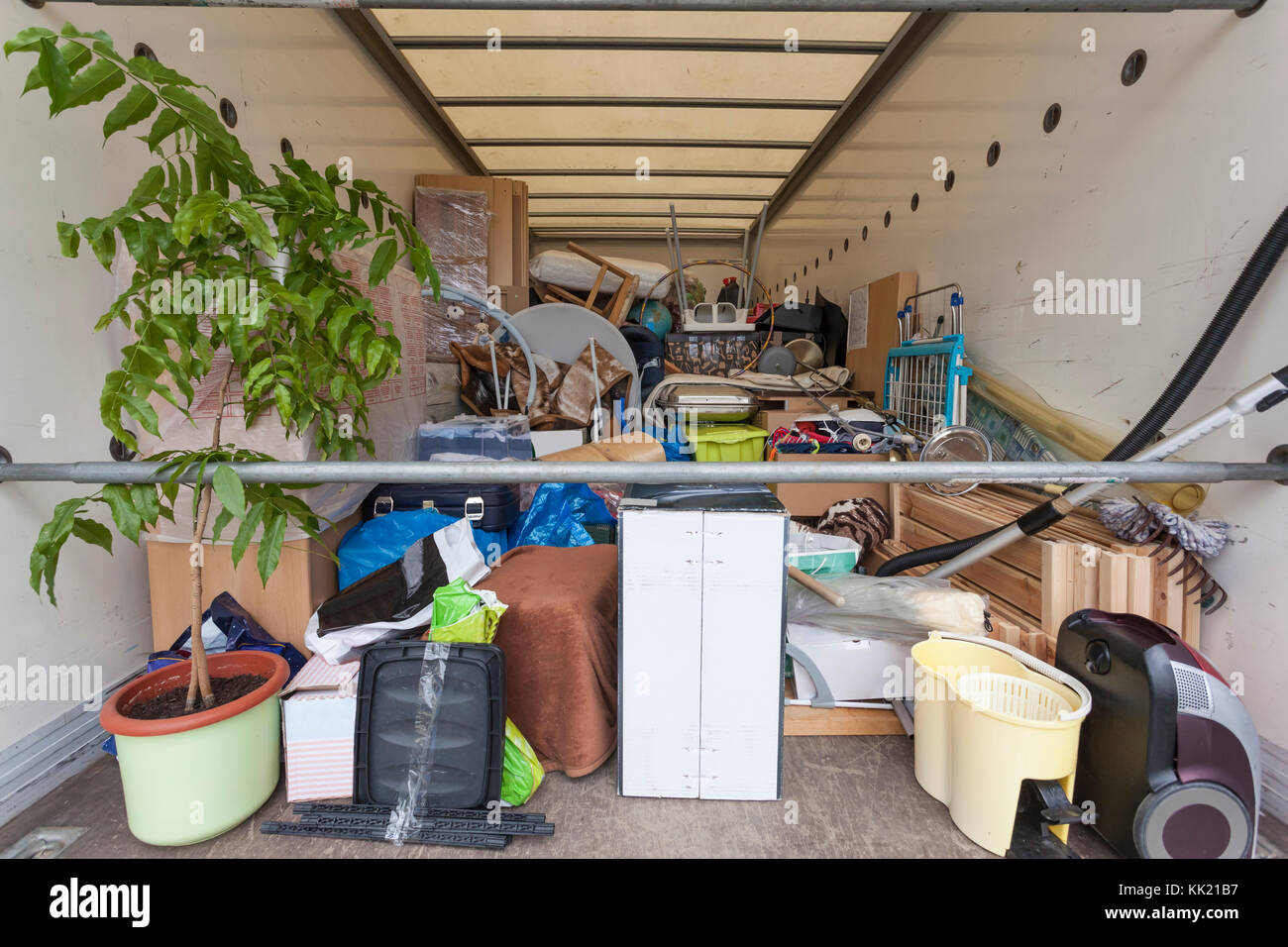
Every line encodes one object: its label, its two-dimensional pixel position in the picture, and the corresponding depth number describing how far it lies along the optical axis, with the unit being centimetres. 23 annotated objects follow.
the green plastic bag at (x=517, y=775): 138
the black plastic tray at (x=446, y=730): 133
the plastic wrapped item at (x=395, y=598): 153
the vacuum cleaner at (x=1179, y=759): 112
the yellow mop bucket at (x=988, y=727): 118
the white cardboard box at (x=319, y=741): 138
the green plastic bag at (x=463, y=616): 137
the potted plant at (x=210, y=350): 107
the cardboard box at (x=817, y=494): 293
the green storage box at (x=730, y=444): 346
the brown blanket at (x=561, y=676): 149
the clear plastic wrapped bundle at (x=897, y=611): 172
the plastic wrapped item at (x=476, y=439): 267
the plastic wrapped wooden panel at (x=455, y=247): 395
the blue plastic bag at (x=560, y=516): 244
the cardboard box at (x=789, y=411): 366
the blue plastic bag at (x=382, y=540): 205
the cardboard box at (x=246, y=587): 174
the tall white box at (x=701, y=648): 135
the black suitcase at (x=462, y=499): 237
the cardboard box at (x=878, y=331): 334
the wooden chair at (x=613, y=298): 486
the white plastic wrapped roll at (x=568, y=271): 495
